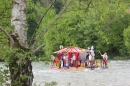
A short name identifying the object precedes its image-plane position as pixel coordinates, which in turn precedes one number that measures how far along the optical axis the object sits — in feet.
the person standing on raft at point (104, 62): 120.67
